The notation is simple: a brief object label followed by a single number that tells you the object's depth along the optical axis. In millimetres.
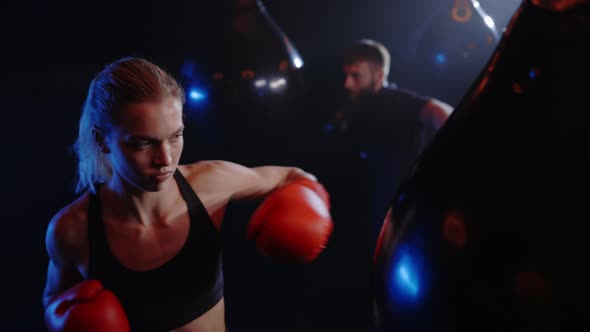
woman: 899
